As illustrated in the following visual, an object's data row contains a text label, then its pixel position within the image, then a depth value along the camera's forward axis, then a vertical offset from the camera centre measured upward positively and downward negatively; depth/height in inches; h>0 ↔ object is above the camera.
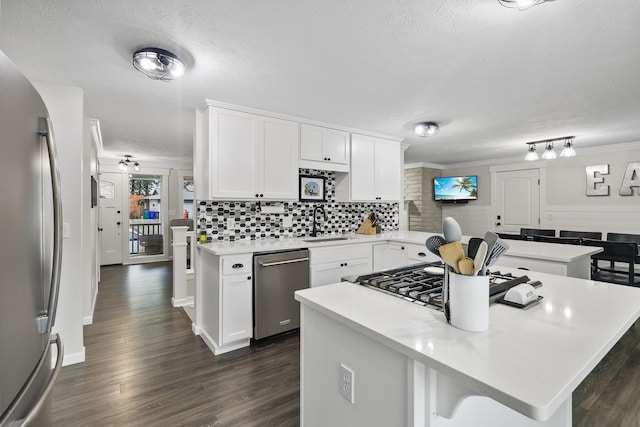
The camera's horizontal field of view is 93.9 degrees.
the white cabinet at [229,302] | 97.7 -30.1
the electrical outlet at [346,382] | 40.6 -23.5
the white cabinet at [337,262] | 116.5 -20.6
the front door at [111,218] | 244.4 -4.7
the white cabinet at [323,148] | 131.8 +29.7
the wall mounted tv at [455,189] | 256.2 +21.1
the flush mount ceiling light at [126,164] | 228.5 +38.1
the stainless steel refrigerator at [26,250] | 30.3 -4.6
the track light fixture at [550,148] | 153.5 +36.0
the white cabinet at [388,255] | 136.5 -19.7
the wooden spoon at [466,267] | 34.2 -6.2
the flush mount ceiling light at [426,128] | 135.7 +38.4
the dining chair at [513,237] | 150.7 -12.4
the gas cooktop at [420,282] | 46.0 -12.5
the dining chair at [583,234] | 166.2 -12.1
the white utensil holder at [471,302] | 34.0 -10.4
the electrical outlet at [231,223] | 123.8 -4.4
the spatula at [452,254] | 35.4 -4.9
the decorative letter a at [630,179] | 177.8 +20.2
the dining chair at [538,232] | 185.5 -12.2
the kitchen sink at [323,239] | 127.7 -11.9
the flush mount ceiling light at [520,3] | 51.8 +36.7
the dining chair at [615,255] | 117.4 -17.0
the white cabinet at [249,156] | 109.3 +22.3
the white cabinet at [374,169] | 149.9 +23.1
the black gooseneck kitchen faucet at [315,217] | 145.8 -2.3
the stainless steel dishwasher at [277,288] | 103.3 -27.1
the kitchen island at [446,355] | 26.4 -14.1
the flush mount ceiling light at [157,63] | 70.9 +36.5
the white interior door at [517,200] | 223.9 +10.1
